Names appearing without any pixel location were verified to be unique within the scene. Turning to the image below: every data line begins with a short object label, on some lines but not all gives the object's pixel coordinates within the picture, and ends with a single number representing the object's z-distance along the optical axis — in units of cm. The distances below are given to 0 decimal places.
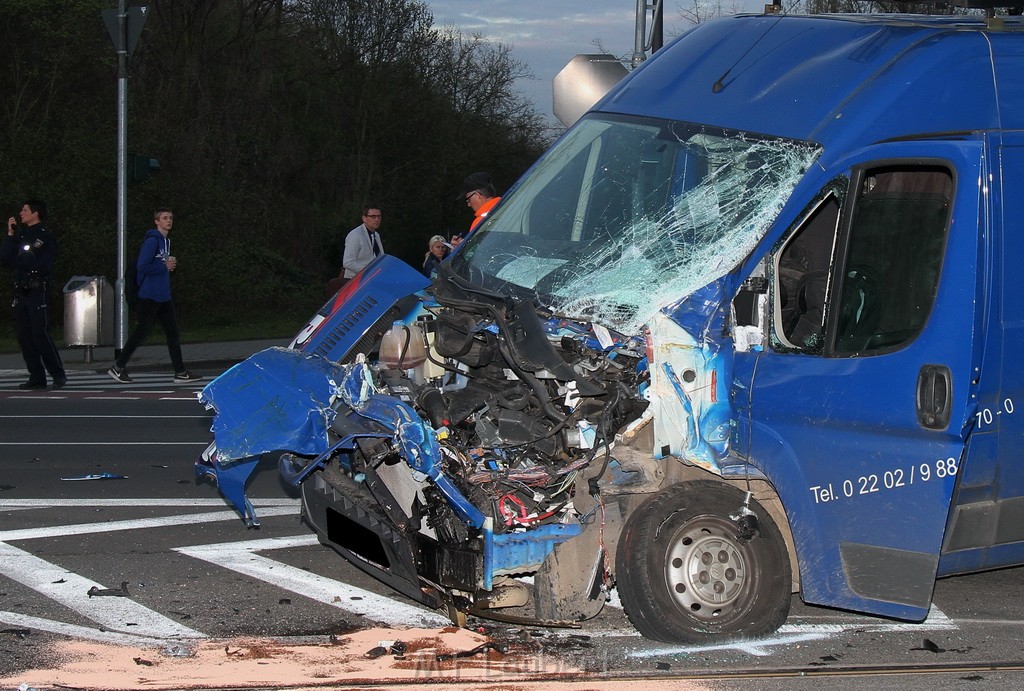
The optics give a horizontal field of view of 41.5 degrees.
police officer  1419
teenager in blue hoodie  1525
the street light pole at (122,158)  1900
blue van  537
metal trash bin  1884
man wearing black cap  1023
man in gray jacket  1460
